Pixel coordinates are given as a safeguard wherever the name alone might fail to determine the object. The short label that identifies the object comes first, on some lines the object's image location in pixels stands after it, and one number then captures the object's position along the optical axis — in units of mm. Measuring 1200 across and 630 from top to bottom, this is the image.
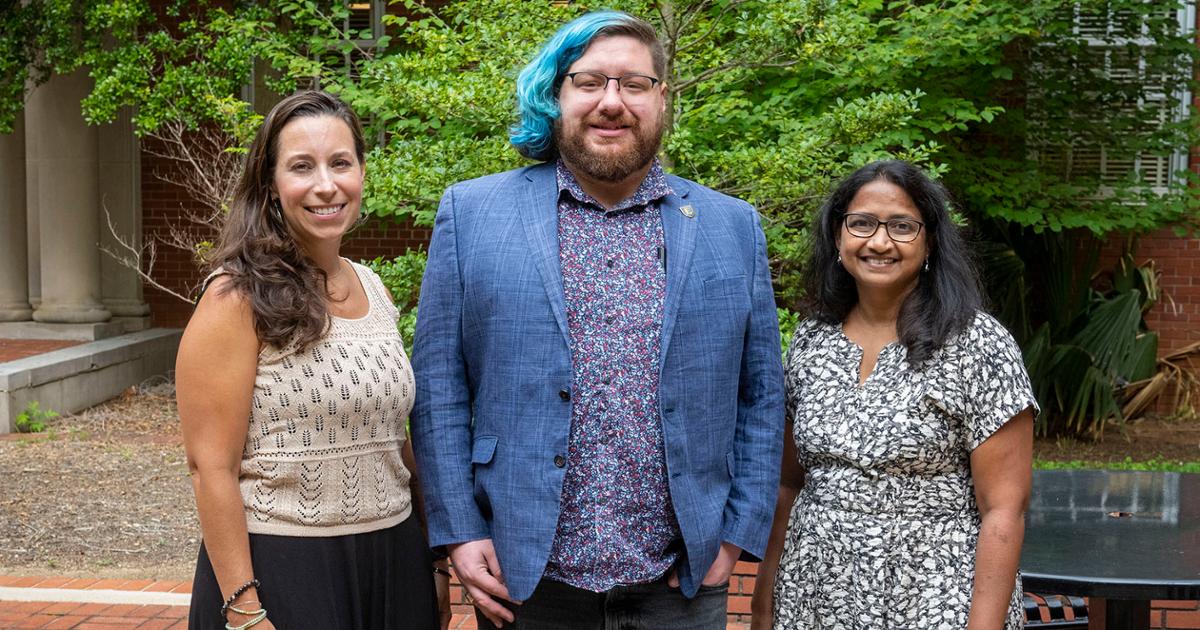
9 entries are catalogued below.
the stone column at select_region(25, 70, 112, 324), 11469
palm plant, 9508
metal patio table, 2898
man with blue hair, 2549
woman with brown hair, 2373
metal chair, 4145
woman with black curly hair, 2619
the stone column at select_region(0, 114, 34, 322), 12039
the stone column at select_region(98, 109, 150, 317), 12062
